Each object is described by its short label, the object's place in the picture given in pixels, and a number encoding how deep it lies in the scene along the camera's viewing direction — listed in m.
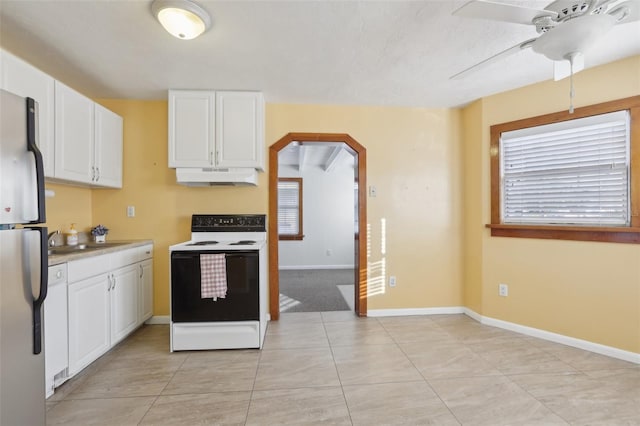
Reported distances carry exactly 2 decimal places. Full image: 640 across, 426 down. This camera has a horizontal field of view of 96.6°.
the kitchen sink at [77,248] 2.00
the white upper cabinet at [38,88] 1.72
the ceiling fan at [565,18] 1.25
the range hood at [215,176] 2.66
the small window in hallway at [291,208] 6.27
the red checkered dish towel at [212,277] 2.33
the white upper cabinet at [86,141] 2.14
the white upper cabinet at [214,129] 2.68
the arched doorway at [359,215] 3.07
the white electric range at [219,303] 2.34
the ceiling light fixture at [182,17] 1.57
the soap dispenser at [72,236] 2.52
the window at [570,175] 2.23
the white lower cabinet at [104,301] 1.90
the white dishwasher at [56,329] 1.69
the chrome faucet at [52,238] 2.40
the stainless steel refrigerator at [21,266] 1.14
